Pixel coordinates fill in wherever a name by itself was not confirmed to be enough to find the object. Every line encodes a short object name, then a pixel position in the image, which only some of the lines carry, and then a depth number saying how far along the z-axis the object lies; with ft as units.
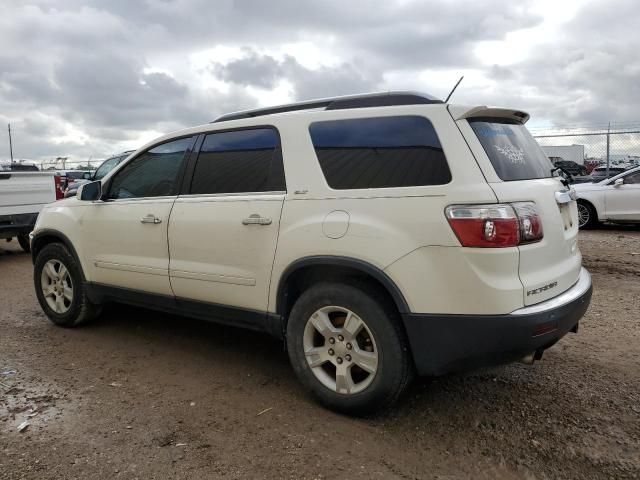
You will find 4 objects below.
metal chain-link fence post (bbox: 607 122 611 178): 51.55
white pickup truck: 28.71
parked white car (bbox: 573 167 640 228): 35.76
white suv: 9.04
